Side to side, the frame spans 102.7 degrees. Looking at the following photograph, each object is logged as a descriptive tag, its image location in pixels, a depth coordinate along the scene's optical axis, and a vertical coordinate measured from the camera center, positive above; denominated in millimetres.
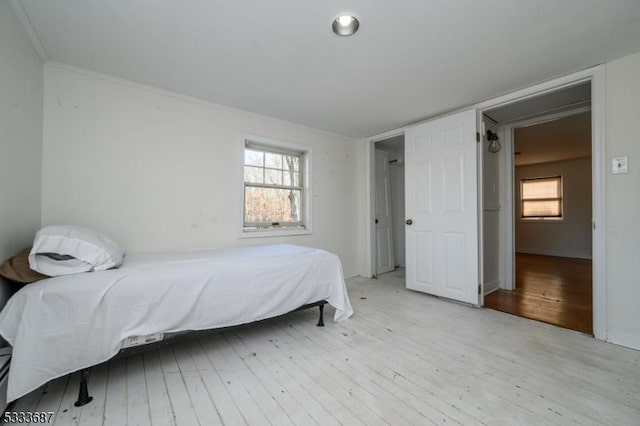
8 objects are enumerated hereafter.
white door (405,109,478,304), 3070 +57
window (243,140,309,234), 3400 +356
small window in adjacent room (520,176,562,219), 6844 +363
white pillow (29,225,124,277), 1520 -230
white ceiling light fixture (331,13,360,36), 1707 +1294
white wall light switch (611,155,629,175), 2168 +385
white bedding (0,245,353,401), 1365 -598
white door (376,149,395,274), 4723 -119
